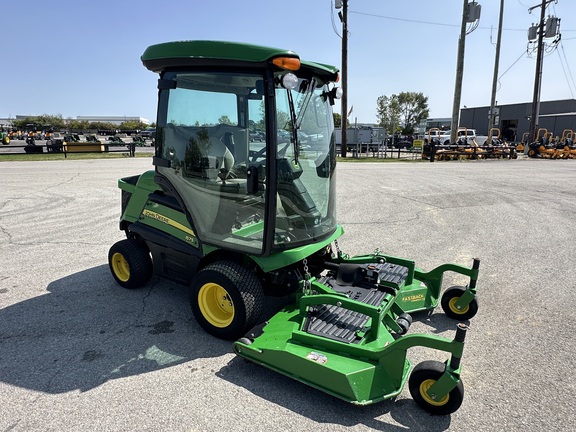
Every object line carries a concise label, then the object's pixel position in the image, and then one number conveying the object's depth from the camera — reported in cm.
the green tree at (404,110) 5550
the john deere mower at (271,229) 257
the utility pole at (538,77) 2748
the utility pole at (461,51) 2103
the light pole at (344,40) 2120
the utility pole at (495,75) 2646
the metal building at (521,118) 4678
